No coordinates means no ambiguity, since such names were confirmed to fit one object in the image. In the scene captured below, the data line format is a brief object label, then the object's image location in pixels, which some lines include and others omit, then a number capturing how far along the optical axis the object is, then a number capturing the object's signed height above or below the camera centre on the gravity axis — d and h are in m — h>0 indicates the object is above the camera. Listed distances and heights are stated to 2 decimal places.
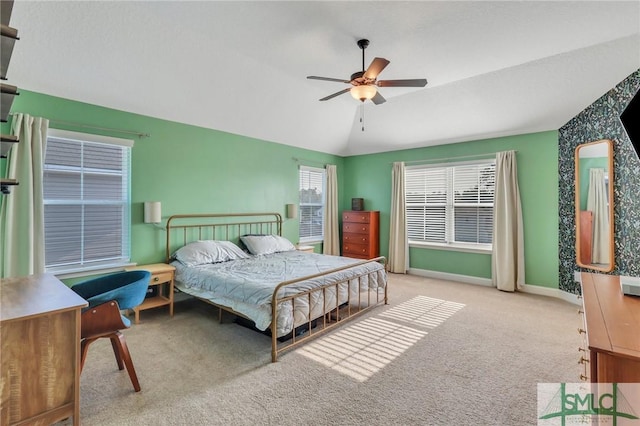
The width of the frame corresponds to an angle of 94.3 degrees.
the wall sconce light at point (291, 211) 5.89 +0.10
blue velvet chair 2.11 -0.74
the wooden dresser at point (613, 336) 1.15 -0.52
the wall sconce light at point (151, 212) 3.94 +0.05
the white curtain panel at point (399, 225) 6.30 -0.18
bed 2.91 -0.70
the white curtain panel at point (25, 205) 3.01 +0.11
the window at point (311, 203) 6.43 +0.29
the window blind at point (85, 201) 3.39 +0.17
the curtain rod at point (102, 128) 3.40 +1.08
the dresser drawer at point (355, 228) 6.55 -0.26
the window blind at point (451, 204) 5.47 +0.26
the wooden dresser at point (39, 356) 1.61 -0.81
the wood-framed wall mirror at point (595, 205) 3.85 +0.16
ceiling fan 2.86 +1.33
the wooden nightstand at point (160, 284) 3.69 -0.93
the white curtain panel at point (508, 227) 4.98 -0.17
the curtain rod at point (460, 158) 5.32 +1.14
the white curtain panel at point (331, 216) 6.78 +0.01
